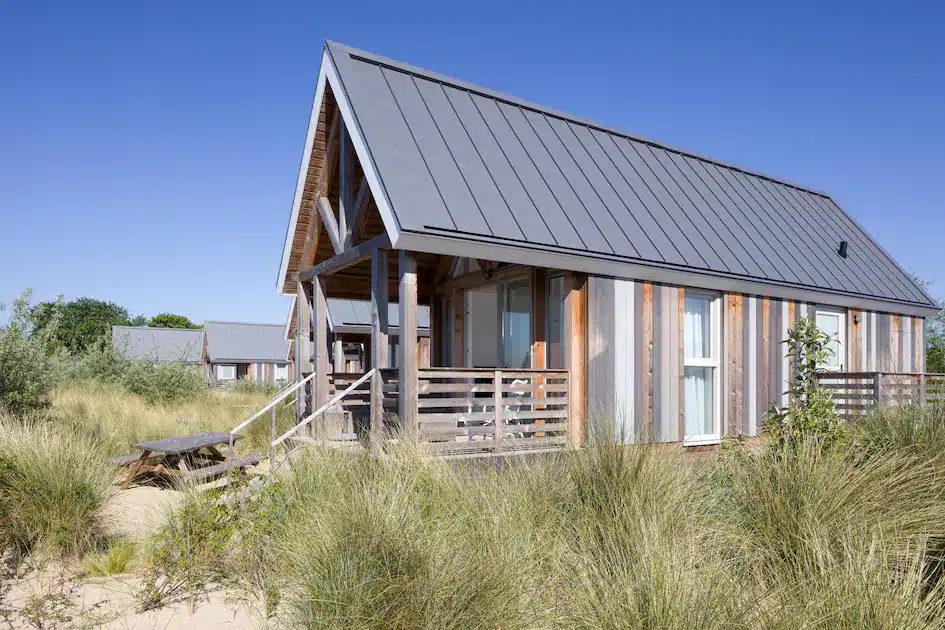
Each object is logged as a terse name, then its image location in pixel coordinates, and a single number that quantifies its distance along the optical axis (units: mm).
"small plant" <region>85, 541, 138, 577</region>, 5820
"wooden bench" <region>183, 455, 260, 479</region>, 9302
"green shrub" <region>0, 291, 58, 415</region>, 11250
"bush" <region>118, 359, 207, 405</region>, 20481
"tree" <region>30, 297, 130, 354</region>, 66375
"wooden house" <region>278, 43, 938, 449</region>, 8469
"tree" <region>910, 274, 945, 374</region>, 23281
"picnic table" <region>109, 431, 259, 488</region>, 9695
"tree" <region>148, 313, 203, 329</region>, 88688
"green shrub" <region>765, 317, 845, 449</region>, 6746
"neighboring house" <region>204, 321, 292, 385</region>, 45812
